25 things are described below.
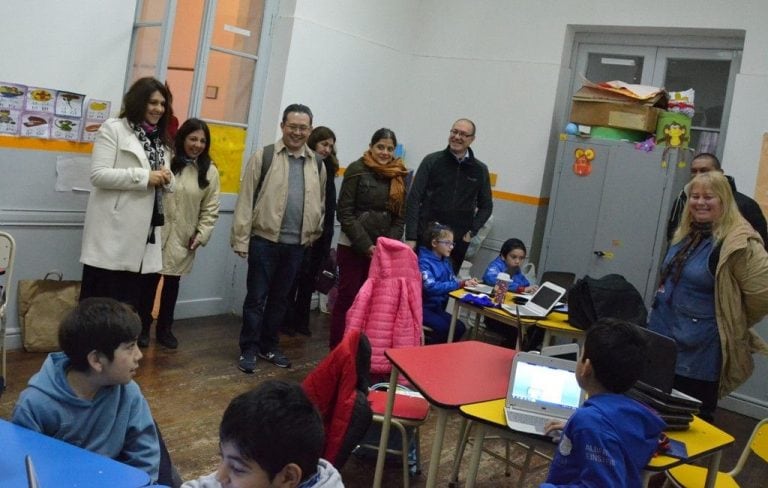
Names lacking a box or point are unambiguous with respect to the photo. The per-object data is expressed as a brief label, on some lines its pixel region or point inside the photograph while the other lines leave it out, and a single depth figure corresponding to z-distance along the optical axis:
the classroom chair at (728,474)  2.86
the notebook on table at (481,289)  4.82
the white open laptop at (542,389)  2.67
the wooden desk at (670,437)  2.50
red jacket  2.51
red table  2.75
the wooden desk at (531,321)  4.31
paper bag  4.42
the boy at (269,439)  1.46
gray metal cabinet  5.82
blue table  1.62
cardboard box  5.83
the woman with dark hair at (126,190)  4.06
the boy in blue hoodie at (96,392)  1.94
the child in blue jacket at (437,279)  4.75
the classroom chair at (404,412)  3.17
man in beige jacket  4.58
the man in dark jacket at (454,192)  5.34
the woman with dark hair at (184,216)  4.66
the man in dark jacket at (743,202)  4.38
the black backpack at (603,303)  4.30
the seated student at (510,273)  5.26
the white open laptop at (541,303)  4.45
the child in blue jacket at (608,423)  2.08
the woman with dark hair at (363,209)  4.98
